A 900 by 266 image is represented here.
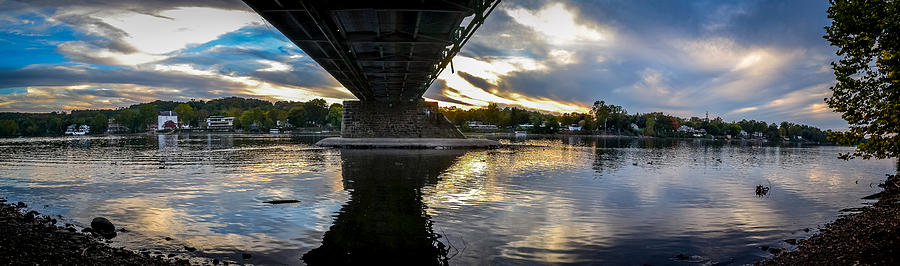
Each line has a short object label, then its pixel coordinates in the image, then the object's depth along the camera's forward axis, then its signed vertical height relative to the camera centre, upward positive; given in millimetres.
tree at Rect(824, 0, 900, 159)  12992 +1999
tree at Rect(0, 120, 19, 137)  179450 -1292
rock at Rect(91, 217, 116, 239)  14266 -2911
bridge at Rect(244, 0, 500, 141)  18578 +4696
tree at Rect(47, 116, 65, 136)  190625 -660
